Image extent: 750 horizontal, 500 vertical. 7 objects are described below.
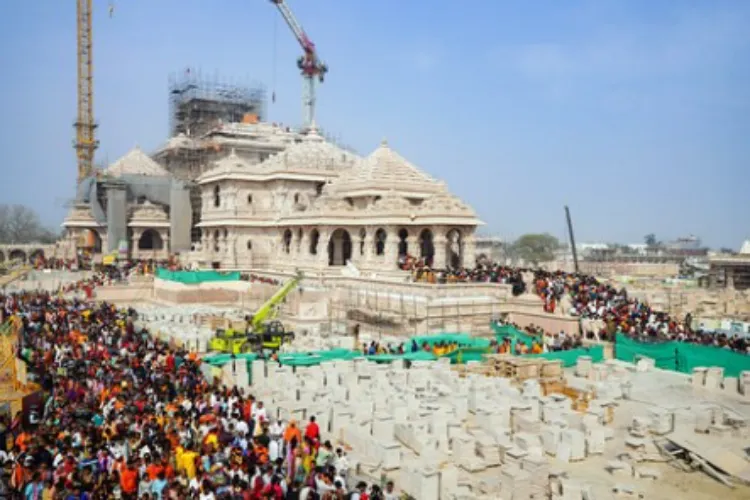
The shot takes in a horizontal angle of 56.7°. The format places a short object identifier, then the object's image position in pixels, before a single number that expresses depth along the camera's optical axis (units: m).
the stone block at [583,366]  19.34
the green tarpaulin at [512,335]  22.98
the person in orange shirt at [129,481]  9.95
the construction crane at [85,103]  60.84
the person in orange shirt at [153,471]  10.05
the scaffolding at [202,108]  60.28
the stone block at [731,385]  17.28
